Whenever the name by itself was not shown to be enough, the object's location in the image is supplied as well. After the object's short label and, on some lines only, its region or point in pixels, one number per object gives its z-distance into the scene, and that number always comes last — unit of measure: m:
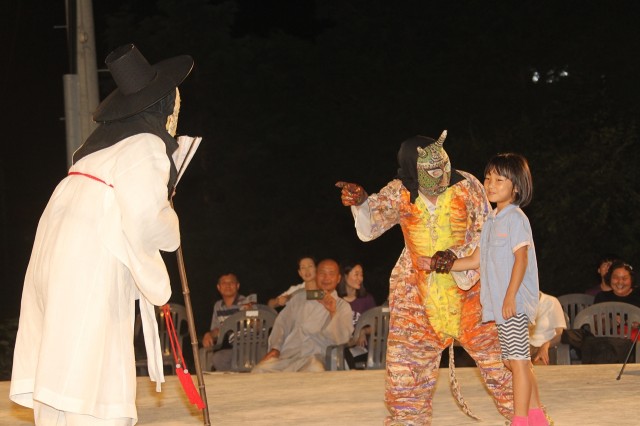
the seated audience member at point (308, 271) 10.23
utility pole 8.84
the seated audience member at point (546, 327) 9.30
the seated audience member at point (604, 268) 10.10
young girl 5.41
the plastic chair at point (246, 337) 10.09
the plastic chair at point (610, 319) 9.46
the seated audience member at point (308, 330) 9.64
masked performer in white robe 3.96
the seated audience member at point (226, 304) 10.49
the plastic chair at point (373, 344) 9.46
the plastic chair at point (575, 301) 10.66
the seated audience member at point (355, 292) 10.18
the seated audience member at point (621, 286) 9.81
